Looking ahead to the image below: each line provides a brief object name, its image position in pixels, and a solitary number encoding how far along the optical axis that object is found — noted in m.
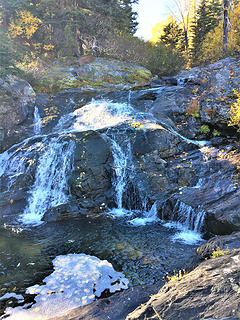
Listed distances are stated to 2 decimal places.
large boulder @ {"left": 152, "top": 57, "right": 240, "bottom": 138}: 11.17
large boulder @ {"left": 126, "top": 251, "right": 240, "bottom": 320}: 2.19
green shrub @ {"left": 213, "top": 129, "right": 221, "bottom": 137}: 10.91
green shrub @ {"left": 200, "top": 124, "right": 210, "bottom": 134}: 11.18
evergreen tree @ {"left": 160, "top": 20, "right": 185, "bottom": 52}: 27.30
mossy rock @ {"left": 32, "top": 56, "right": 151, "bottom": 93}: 16.51
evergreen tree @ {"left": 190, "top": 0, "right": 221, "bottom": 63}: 24.36
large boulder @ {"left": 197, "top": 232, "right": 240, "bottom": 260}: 4.32
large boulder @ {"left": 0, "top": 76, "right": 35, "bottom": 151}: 11.82
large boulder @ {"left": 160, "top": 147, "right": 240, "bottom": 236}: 6.16
